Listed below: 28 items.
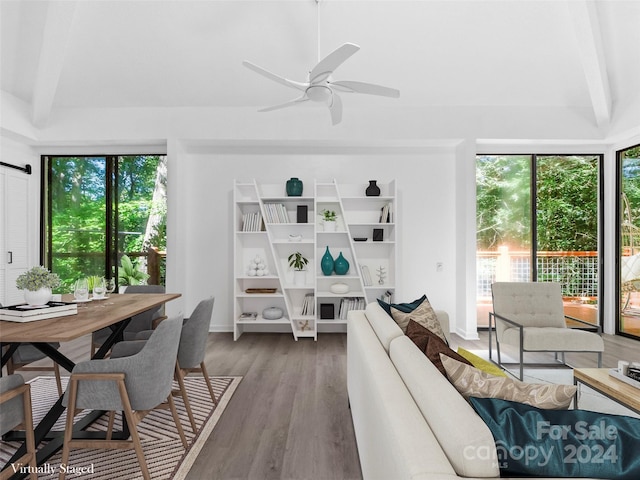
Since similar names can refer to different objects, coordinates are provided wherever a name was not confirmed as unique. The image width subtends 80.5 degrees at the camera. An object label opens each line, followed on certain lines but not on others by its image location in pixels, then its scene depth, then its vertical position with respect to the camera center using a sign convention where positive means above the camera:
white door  4.79 +0.09
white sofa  0.87 -0.51
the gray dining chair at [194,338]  2.52 -0.67
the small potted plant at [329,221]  4.95 +0.24
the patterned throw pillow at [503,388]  1.07 -0.45
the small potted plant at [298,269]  4.99 -0.40
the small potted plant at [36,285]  2.36 -0.29
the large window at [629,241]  4.79 -0.02
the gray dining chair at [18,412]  1.60 -0.76
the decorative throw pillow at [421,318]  2.35 -0.50
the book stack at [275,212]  4.93 +0.35
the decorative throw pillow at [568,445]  0.87 -0.49
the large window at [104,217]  5.41 +0.31
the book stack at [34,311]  2.12 -0.43
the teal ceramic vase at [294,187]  4.95 +0.68
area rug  1.94 -1.20
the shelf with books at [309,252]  4.84 -0.18
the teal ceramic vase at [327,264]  4.91 -0.32
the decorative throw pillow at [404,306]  2.57 -0.47
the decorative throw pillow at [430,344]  1.56 -0.48
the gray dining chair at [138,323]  3.11 -0.76
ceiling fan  2.62 +1.19
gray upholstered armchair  3.40 -0.70
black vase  4.93 +0.64
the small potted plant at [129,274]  5.39 -0.50
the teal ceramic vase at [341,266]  4.93 -0.35
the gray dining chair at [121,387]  1.80 -0.72
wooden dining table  1.77 -0.47
